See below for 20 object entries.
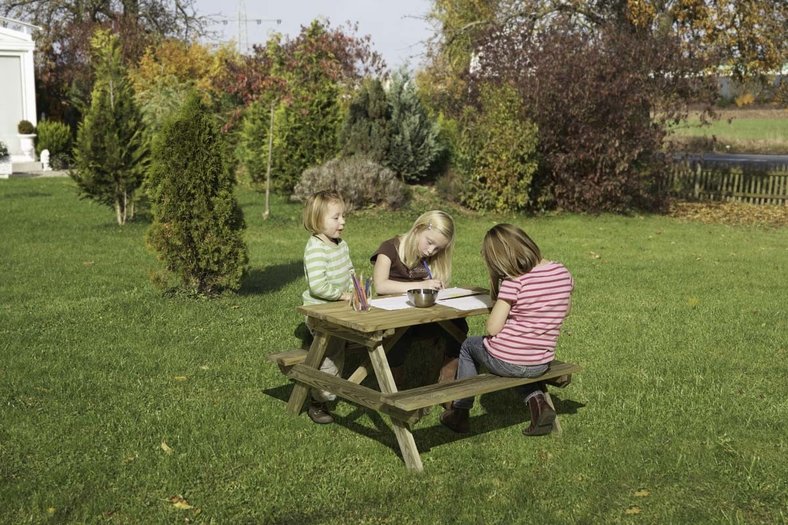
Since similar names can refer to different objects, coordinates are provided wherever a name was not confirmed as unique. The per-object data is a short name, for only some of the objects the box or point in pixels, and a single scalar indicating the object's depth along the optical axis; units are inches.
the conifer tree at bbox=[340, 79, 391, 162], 693.3
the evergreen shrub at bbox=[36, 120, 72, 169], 1009.5
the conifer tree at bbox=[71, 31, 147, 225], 509.7
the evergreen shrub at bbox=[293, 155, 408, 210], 628.7
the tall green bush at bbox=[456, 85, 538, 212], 634.8
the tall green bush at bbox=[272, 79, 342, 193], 707.4
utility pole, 1741.0
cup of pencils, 196.9
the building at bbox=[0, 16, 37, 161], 1055.0
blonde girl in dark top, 216.7
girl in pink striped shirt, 189.6
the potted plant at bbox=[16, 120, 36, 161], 1000.9
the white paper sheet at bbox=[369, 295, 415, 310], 204.5
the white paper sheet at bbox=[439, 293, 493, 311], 208.5
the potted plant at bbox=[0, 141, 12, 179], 899.7
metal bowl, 200.5
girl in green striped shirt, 214.5
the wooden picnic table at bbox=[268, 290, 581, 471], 178.5
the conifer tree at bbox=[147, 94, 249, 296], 319.3
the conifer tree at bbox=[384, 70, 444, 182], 701.9
